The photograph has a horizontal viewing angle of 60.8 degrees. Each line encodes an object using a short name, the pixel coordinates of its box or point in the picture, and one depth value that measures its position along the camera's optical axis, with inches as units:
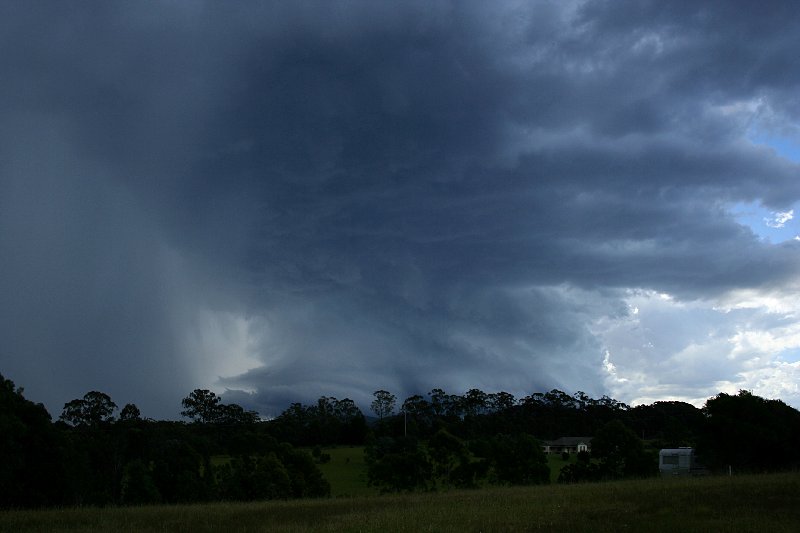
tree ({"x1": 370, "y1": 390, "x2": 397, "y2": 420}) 7716.5
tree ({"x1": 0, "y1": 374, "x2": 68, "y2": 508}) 1766.7
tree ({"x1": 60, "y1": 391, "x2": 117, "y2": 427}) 4234.7
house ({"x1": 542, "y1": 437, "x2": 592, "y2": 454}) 5730.3
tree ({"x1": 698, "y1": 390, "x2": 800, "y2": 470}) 2343.4
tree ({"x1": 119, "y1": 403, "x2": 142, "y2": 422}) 4374.3
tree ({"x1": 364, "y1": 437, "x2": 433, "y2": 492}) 2950.3
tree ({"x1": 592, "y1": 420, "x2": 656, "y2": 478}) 2716.5
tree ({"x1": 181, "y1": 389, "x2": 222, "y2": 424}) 6299.2
